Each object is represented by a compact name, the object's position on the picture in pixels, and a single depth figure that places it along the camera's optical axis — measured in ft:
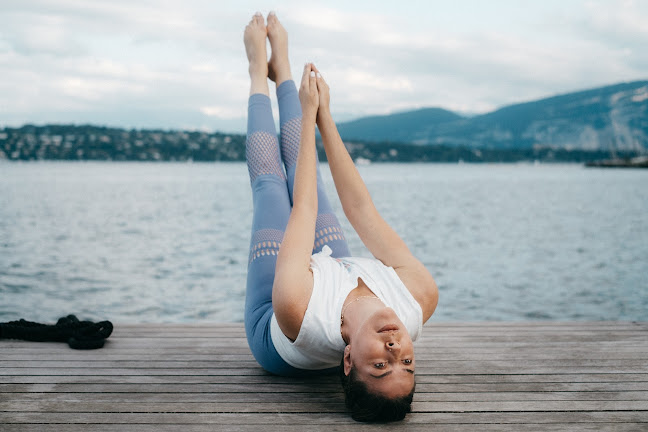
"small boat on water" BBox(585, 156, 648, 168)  309.44
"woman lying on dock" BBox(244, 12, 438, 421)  6.31
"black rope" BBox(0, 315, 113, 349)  9.67
